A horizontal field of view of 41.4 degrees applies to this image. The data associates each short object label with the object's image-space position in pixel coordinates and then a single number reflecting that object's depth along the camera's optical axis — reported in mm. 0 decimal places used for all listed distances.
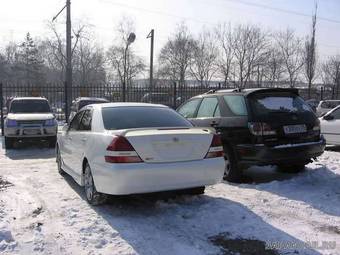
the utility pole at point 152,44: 36416
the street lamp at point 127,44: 21422
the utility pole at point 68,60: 20938
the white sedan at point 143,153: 5758
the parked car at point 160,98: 22672
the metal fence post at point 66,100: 20389
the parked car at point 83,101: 19016
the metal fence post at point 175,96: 21128
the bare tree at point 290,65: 52500
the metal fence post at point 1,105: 17984
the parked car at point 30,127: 13297
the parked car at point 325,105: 21250
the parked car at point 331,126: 11641
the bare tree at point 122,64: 57469
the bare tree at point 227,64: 51125
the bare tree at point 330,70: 63397
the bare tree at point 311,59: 32809
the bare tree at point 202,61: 54344
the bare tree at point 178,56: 55844
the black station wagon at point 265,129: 7699
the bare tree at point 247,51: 50344
